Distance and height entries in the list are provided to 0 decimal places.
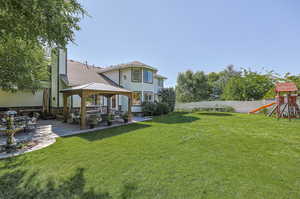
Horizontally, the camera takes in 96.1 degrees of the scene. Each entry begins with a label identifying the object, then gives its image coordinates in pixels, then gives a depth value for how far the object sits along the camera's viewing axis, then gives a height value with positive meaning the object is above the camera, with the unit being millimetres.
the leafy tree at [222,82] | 33062 +4972
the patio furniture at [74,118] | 9406 -1122
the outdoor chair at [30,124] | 7111 -1132
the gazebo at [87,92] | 7968 +710
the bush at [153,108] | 14141 -647
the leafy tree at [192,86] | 29312 +3497
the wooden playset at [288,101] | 11352 +15
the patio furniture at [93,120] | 8305 -1104
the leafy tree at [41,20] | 3176 +2227
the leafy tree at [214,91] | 32750 +2651
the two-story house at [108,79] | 12562 +2423
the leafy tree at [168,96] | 17406 +770
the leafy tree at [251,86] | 20781 +2368
